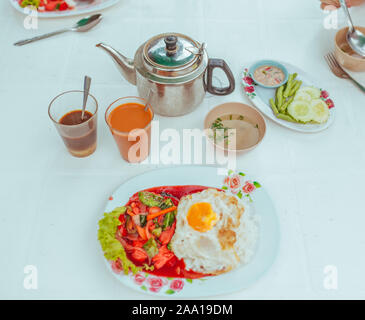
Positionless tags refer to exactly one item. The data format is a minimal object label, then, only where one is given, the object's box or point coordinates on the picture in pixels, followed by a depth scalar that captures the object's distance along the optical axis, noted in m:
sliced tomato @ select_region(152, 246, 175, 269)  1.12
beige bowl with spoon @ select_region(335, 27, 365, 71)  1.61
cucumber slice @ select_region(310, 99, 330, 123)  1.48
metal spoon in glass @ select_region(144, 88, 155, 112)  1.32
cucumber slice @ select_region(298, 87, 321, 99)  1.55
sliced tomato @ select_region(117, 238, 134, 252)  1.14
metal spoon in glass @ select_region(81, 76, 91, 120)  1.29
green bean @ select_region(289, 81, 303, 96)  1.57
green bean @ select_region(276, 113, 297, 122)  1.49
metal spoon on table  1.79
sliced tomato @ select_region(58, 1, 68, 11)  1.91
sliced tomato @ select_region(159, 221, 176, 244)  1.15
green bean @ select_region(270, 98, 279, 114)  1.51
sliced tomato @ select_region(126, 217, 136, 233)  1.17
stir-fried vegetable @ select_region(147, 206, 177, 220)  1.18
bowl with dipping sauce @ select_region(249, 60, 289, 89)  1.61
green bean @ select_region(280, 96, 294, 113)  1.51
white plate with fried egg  1.08
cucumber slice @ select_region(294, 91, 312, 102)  1.52
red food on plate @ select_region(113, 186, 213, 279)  1.12
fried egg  1.10
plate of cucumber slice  1.49
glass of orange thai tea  1.29
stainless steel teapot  1.30
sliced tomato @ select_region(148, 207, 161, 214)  1.19
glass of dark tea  1.30
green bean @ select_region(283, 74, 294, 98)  1.56
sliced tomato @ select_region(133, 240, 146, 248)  1.15
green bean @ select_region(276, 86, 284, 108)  1.53
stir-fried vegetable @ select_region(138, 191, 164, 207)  1.21
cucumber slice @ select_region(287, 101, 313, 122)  1.48
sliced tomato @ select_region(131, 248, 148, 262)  1.13
